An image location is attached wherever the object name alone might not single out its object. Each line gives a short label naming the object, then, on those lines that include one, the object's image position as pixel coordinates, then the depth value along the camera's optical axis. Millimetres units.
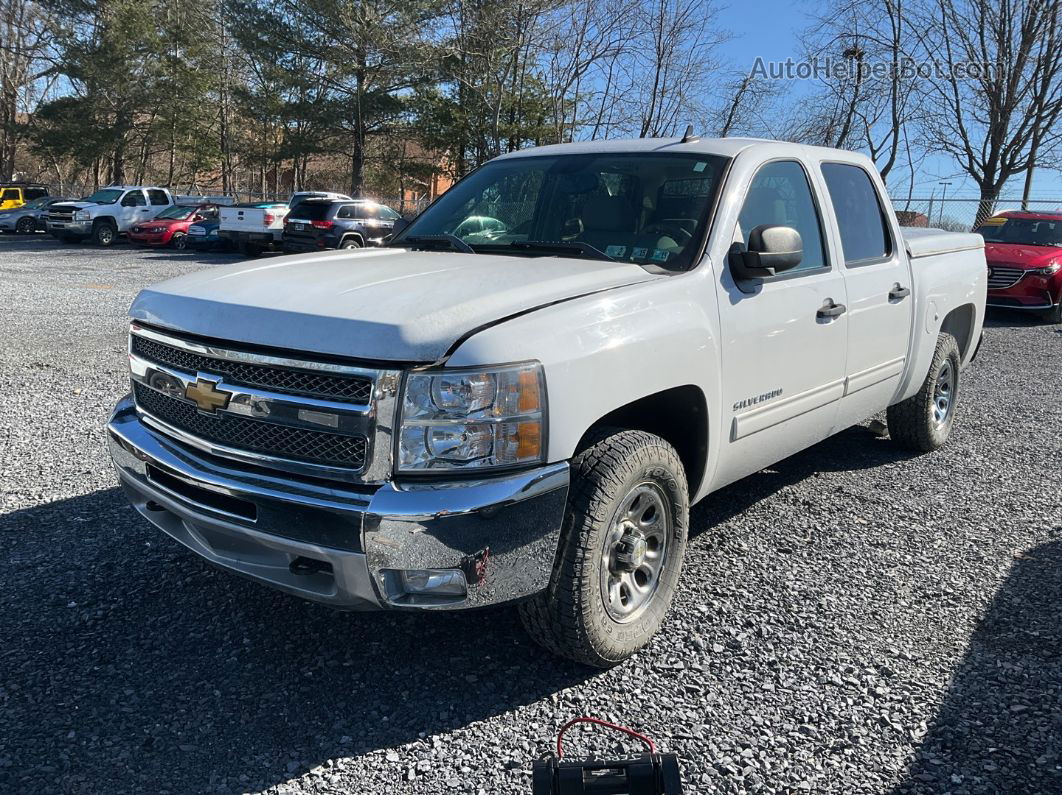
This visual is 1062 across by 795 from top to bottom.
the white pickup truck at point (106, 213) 28062
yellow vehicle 34469
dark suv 21516
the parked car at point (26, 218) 33000
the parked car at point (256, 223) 23766
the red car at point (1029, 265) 14201
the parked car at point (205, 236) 26281
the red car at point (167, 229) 27281
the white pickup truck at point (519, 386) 2654
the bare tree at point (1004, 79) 24141
